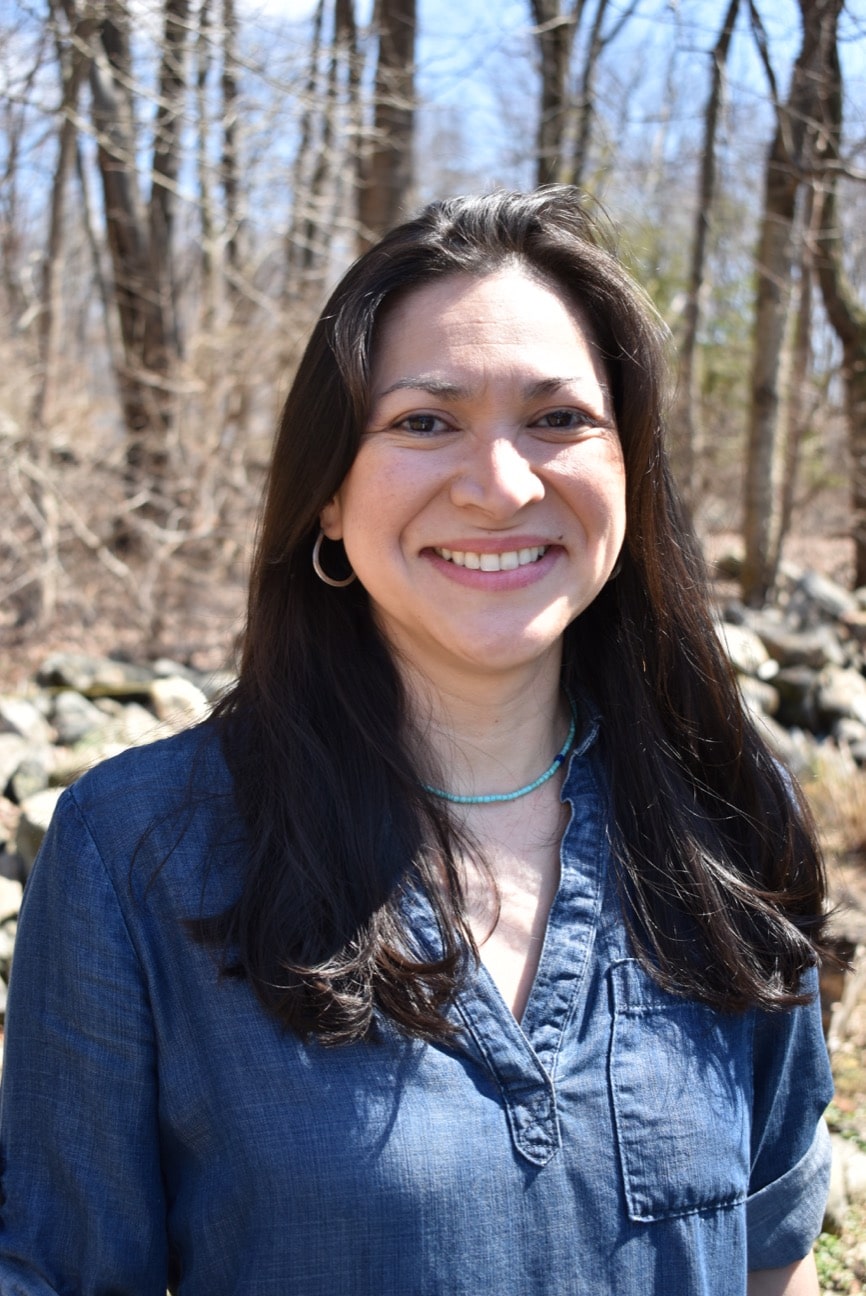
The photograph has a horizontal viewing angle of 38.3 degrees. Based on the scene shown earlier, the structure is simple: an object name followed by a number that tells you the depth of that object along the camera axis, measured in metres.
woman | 1.47
